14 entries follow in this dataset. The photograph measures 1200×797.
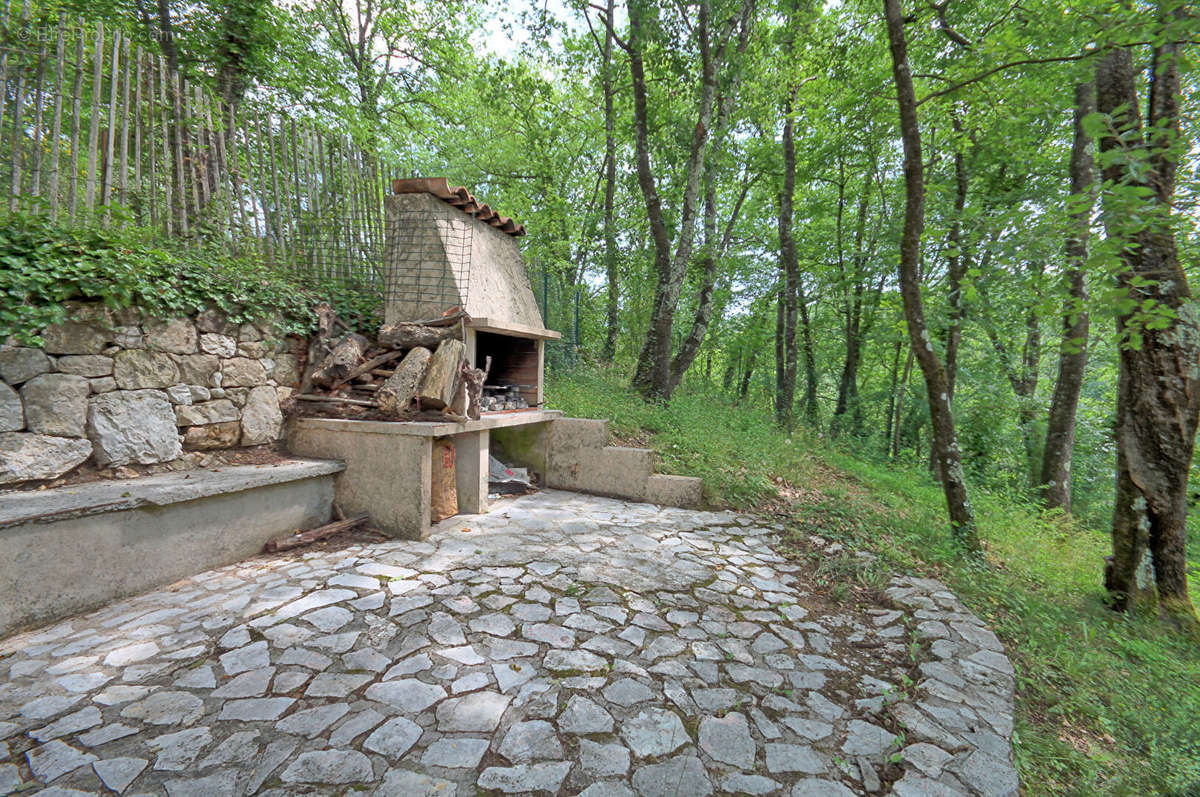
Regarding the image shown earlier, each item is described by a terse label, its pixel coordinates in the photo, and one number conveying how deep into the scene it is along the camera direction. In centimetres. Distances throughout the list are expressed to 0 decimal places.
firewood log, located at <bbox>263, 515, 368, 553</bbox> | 333
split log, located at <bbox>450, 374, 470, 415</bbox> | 394
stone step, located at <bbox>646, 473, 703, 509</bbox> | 497
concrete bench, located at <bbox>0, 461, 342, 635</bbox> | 230
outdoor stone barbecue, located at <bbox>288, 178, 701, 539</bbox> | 371
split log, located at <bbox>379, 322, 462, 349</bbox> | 420
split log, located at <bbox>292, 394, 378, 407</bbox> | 395
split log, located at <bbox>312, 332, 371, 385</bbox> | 409
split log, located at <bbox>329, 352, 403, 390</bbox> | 412
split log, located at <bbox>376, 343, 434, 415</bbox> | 383
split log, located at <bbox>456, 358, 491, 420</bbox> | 398
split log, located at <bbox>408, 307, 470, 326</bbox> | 419
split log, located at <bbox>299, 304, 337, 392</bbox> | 418
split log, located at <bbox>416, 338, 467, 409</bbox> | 381
